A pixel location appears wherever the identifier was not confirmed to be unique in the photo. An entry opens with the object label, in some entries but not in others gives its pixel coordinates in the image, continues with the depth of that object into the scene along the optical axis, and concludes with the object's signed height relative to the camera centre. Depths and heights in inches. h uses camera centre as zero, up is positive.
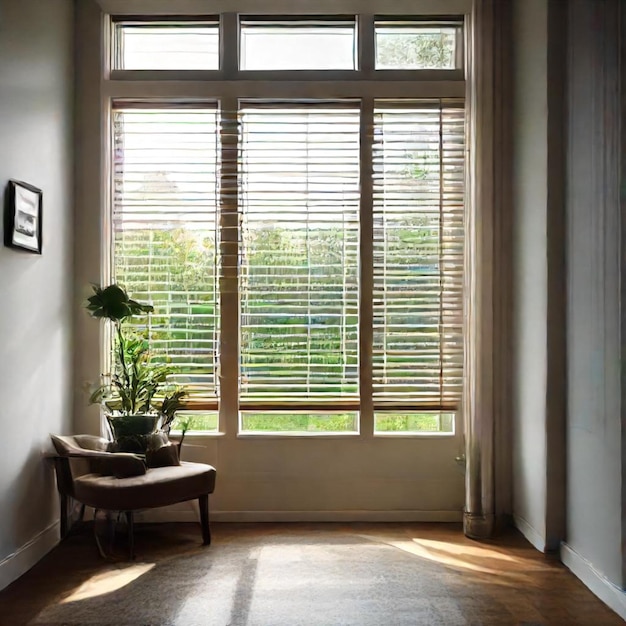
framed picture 138.7 +22.2
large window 183.5 +22.4
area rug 120.2 -52.0
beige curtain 168.2 +13.3
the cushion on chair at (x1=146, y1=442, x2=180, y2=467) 164.2 -32.5
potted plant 164.9 -16.4
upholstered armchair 148.0 -35.1
